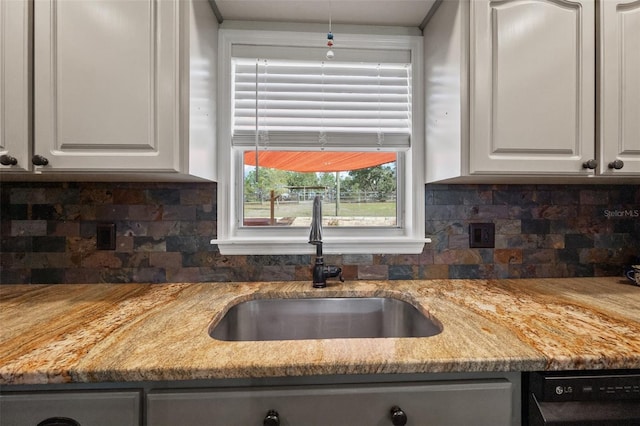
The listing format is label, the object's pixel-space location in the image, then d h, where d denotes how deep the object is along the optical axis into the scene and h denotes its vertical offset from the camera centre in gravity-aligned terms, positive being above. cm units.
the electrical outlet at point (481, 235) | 140 -11
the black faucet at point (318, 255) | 127 -18
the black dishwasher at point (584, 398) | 69 -43
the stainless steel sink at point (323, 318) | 121 -44
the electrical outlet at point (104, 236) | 132 -10
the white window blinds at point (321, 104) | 141 +51
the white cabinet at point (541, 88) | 106 +43
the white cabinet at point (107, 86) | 98 +41
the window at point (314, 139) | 138 +34
